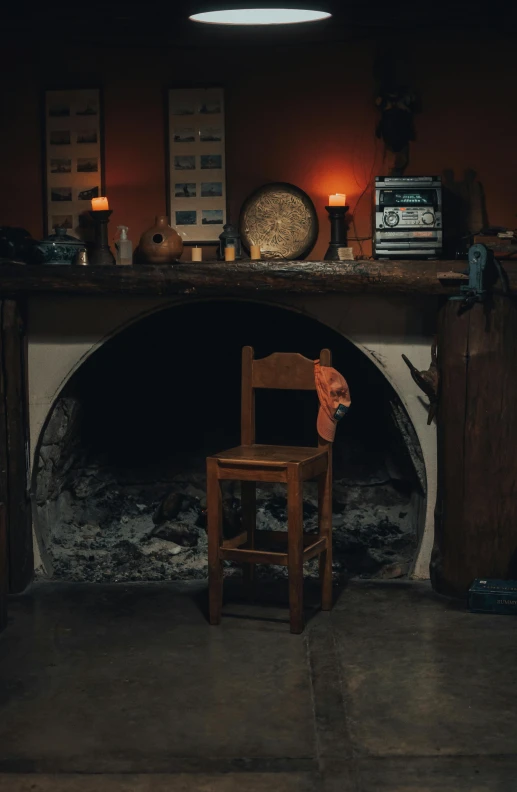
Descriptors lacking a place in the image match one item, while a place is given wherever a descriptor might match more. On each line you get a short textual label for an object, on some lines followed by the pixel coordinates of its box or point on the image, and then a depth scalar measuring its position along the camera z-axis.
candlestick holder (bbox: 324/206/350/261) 4.97
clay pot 4.77
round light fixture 3.43
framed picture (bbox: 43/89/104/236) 5.13
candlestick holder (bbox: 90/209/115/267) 4.93
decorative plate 5.06
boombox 4.71
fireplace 4.88
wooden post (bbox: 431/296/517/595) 4.53
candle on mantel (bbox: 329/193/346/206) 4.96
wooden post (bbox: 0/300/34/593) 4.79
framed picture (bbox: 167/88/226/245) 5.10
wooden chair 4.17
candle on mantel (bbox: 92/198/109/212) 5.01
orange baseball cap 4.47
